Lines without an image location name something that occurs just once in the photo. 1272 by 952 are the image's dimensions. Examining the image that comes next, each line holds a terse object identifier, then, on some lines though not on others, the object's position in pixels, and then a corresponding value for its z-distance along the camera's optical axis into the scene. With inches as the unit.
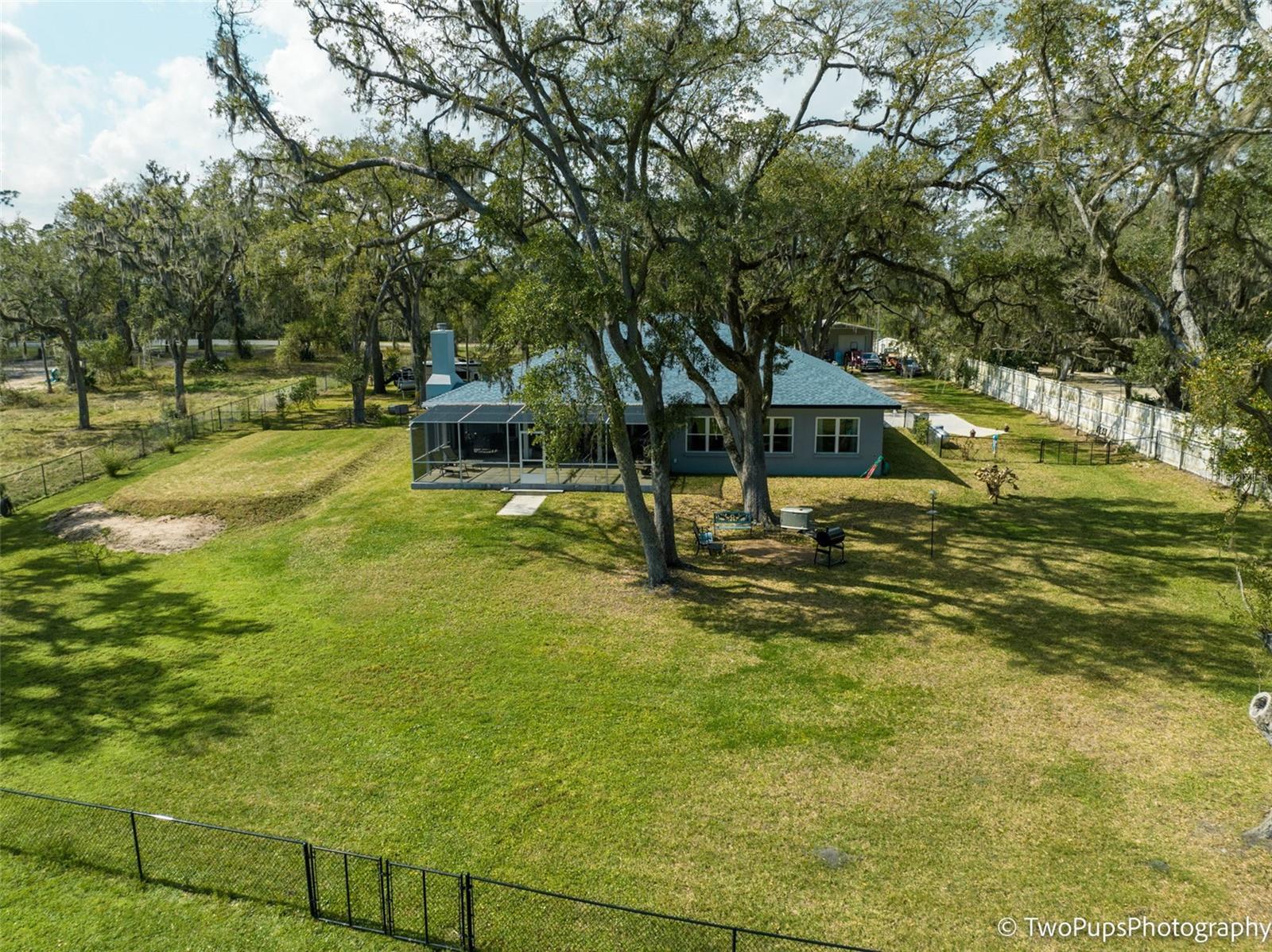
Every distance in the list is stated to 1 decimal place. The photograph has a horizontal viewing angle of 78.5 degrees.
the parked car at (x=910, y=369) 2235.5
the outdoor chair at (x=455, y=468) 1033.5
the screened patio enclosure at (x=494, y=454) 997.2
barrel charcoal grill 729.0
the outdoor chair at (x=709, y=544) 761.0
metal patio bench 820.6
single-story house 1009.5
